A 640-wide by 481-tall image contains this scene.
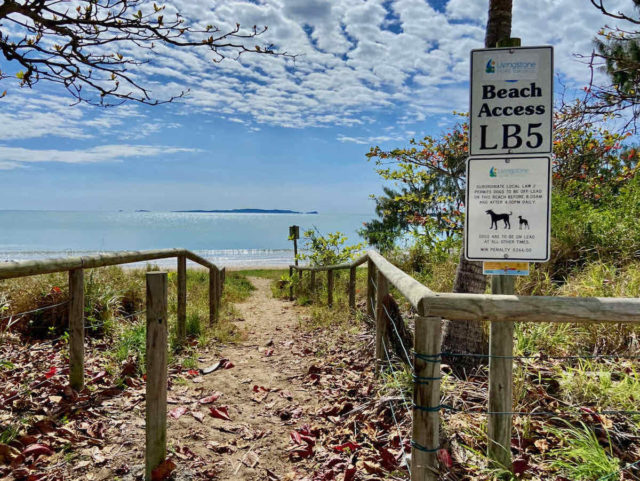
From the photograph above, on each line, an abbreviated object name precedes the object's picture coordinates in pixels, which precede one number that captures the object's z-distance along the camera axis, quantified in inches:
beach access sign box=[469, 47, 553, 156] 90.7
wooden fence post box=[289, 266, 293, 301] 454.8
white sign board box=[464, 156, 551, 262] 89.0
